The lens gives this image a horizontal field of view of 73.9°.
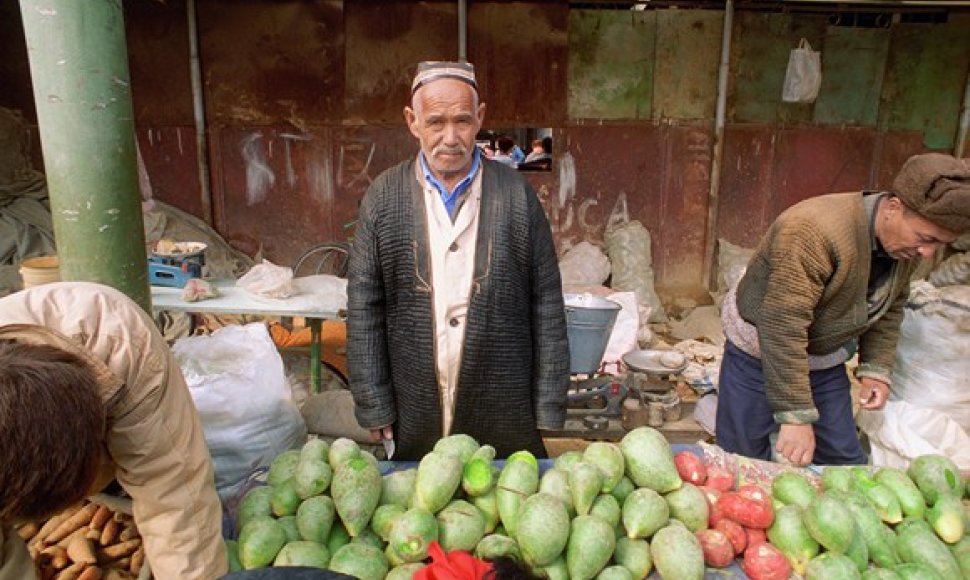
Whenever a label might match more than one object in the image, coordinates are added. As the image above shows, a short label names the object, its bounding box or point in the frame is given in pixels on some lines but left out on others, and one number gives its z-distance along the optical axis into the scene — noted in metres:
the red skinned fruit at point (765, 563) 1.55
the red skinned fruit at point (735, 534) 1.63
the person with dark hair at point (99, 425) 1.01
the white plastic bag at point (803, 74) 5.91
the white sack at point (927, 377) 2.84
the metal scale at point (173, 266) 4.04
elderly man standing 2.16
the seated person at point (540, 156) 6.88
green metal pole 1.78
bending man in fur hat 1.96
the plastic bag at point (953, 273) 5.11
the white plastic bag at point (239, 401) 2.10
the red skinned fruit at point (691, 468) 1.81
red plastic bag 1.02
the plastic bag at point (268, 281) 3.88
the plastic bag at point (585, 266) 6.35
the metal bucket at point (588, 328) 3.41
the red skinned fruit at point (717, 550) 1.58
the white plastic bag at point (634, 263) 6.37
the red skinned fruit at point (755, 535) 1.65
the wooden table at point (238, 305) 3.69
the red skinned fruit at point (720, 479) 1.81
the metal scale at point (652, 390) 3.79
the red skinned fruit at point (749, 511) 1.66
